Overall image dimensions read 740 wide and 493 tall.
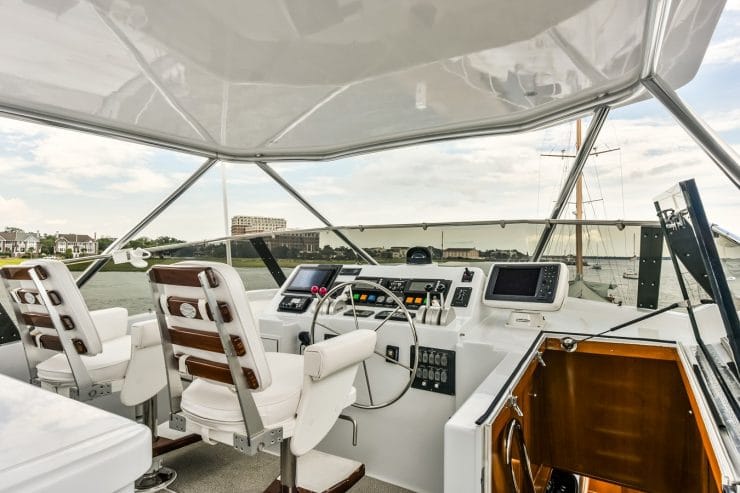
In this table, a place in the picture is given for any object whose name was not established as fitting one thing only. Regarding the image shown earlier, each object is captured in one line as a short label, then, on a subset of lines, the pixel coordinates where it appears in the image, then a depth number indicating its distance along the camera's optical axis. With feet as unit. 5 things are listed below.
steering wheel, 6.71
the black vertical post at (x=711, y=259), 3.37
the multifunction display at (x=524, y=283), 7.04
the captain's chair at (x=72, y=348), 5.77
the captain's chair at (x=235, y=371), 4.33
